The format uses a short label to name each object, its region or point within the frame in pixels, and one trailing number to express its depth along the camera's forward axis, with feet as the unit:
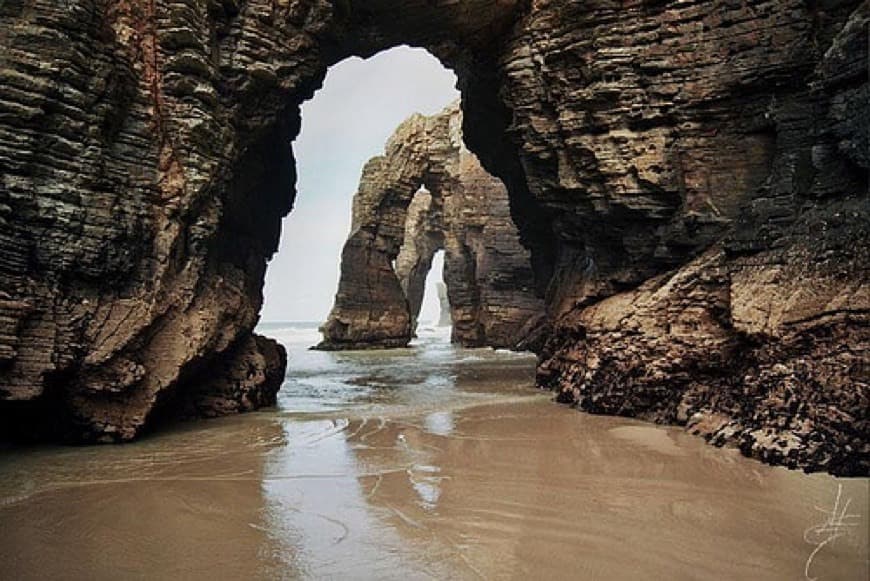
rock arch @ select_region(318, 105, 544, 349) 115.65
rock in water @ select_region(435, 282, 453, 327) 296.92
